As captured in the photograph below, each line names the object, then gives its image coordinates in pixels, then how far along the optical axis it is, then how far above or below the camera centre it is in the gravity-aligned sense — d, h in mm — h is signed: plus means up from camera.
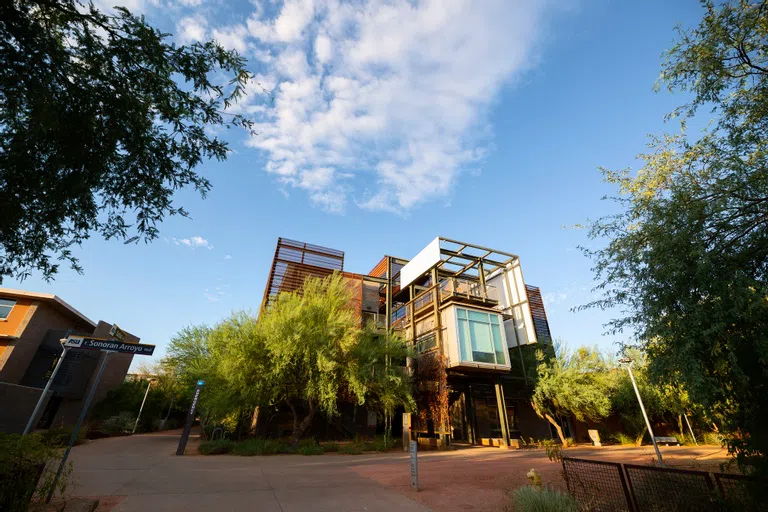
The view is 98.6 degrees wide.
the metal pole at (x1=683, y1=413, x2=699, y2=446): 19203 +352
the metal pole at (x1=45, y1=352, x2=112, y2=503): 4485 -582
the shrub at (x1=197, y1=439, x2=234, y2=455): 13047 -554
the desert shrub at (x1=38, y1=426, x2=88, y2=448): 13495 -168
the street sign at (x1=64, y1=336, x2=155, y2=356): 6316 +1431
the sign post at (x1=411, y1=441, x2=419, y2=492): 7062 -655
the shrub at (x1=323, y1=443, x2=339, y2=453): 14589 -564
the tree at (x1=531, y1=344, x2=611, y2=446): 18219 +2576
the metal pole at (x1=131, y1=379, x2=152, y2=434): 21286 +1350
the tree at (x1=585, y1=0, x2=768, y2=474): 5125 +2927
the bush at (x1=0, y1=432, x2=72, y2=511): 3643 -398
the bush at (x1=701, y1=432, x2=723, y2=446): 18155 +111
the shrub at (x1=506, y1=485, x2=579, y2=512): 5207 -918
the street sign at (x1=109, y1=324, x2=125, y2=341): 6648 +1740
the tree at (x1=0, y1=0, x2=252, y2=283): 4996 +4802
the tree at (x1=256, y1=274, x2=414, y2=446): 13422 +2890
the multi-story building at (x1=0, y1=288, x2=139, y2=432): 18405 +3904
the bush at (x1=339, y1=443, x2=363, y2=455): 14220 -589
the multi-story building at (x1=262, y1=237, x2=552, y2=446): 18766 +6289
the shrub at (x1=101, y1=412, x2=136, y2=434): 19986 +302
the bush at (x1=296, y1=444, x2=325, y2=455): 13711 -620
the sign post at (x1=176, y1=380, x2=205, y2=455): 12520 +408
